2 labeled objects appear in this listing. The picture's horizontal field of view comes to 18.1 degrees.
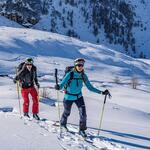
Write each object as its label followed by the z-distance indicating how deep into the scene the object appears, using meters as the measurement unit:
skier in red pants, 12.73
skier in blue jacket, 10.79
